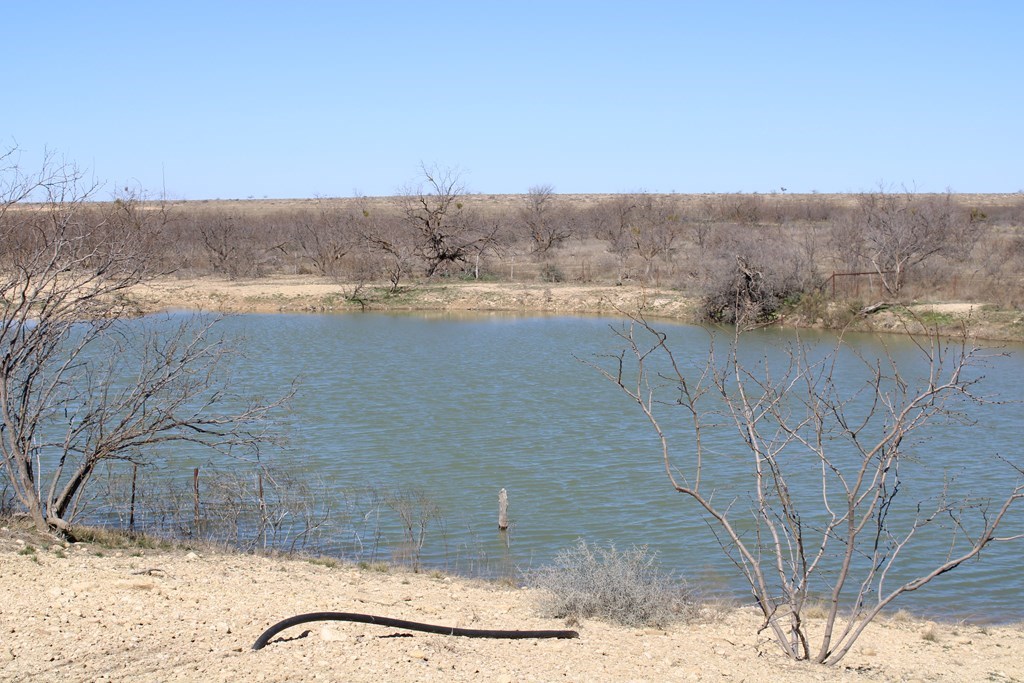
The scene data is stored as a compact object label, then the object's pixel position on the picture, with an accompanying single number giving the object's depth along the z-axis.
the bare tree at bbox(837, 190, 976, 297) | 42.47
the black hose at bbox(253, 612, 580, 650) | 7.28
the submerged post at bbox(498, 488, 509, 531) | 14.00
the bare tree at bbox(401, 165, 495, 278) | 52.06
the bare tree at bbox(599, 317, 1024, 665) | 7.96
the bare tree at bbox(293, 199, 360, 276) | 54.31
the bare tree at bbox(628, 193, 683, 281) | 53.66
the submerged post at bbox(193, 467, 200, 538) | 12.67
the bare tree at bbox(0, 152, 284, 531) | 11.06
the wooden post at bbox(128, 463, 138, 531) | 12.37
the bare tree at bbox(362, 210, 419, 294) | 49.62
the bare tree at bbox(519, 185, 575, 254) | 62.12
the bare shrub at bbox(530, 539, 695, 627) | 9.66
